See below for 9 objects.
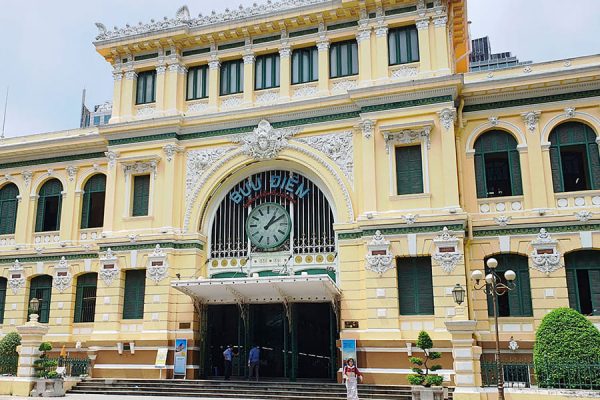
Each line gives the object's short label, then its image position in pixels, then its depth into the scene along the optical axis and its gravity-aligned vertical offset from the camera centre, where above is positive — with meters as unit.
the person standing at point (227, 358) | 24.55 -0.48
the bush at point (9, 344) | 25.75 +0.15
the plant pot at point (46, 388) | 22.94 -1.52
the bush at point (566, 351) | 17.52 -0.23
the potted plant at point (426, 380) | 18.53 -1.09
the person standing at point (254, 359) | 23.97 -0.53
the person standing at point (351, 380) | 18.34 -1.04
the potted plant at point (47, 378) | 22.98 -1.17
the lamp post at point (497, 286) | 16.77 +1.82
